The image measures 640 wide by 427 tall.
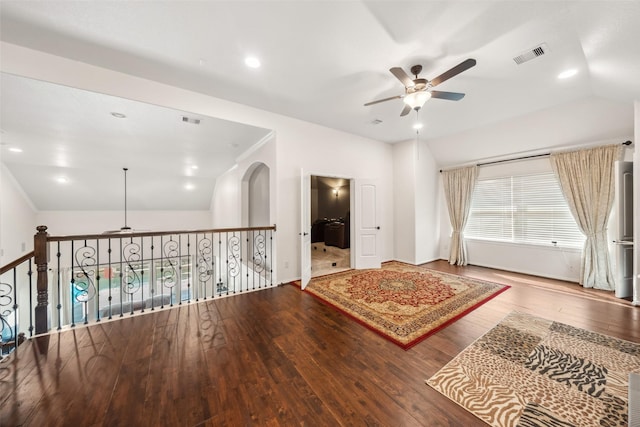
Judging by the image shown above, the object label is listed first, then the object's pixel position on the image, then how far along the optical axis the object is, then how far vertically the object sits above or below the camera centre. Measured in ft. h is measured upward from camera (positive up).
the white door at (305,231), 13.42 -1.09
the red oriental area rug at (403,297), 8.92 -4.47
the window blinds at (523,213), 14.53 -0.19
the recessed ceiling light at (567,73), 9.49 +5.90
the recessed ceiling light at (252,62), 8.82 +6.15
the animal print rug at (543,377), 5.11 -4.63
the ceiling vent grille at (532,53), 8.11 +5.91
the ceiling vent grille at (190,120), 11.95 +5.17
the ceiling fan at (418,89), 8.10 +4.89
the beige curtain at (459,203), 18.43 +0.71
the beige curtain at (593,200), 12.56 +0.52
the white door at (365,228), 17.25 -1.24
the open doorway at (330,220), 23.59 -0.95
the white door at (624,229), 11.34 -1.04
